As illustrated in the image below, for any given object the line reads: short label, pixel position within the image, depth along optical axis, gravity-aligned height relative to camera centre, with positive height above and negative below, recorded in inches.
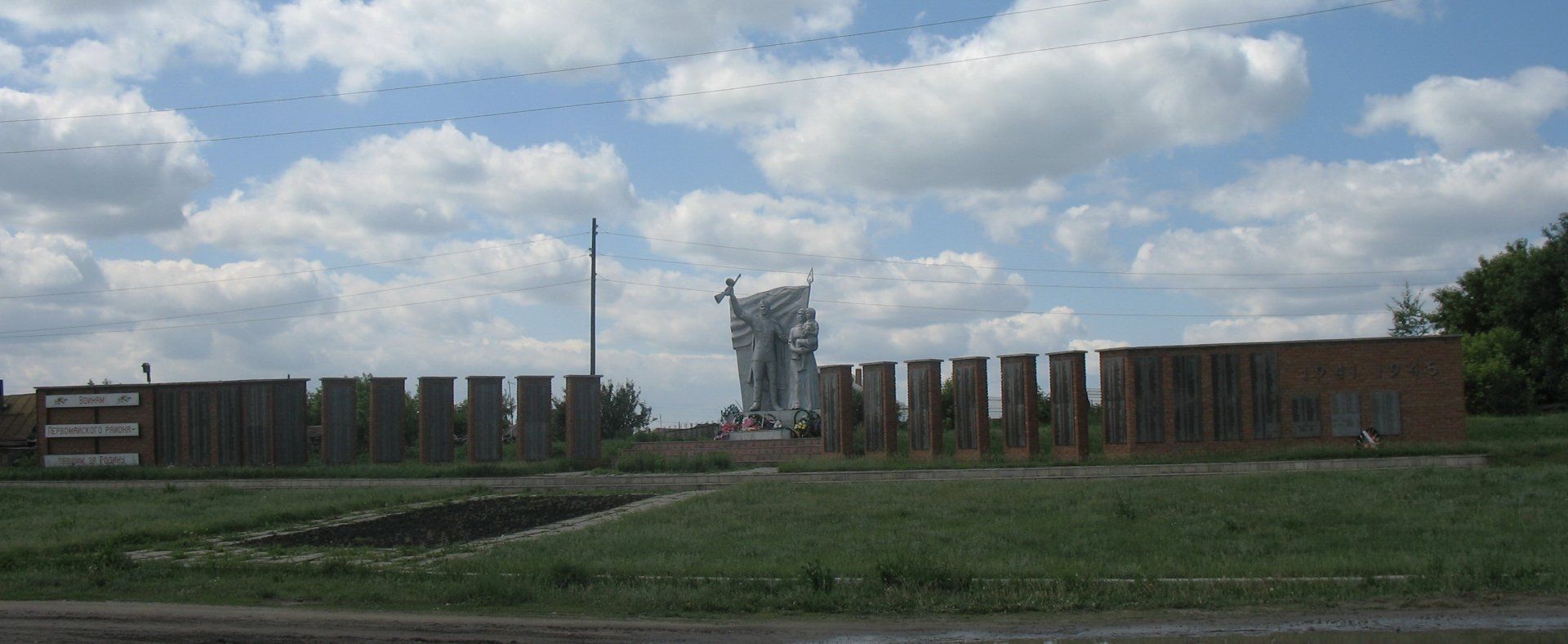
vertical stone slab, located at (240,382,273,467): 1315.2 -29.4
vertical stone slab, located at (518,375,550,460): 1310.3 -30.7
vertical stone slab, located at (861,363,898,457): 1252.5 -31.5
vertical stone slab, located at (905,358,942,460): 1203.9 -26.6
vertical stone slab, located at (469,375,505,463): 1298.0 -30.6
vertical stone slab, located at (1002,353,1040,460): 1140.5 -28.5
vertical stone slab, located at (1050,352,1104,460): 1112.2 -28.9
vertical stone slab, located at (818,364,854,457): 1291.8 -28.7
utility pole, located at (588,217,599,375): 1993.1 +142.7
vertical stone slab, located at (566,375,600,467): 1322.6 -35.0
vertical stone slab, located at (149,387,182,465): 1332.4 -35.8
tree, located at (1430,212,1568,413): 1524.4 +62.9
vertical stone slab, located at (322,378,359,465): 1293.1 -28.1
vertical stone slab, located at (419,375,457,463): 1284.4 -29.0
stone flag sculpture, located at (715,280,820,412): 1589.6 +48.6
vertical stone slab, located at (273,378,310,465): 1320.1 -24.9
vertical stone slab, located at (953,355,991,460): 1170.0 -30.9
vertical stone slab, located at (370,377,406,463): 1285.7 -27.2
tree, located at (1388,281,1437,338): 2159.2 +87.9
